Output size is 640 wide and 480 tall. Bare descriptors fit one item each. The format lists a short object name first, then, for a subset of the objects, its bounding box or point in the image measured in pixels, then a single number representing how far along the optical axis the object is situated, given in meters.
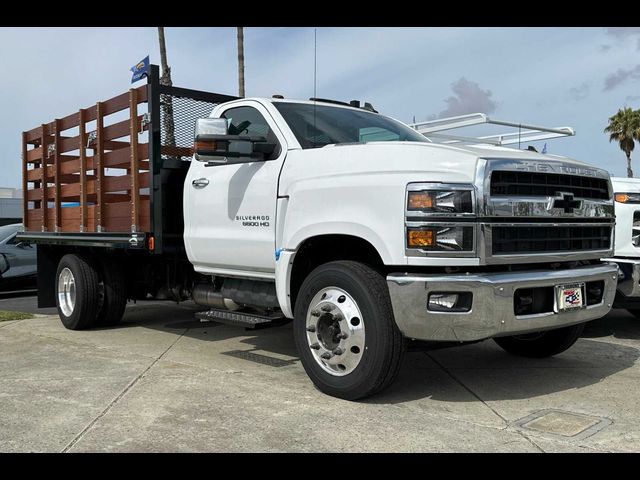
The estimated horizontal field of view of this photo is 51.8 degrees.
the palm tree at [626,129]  42.50
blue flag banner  6.31
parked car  11.64
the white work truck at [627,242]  5.71
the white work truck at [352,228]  3.94
